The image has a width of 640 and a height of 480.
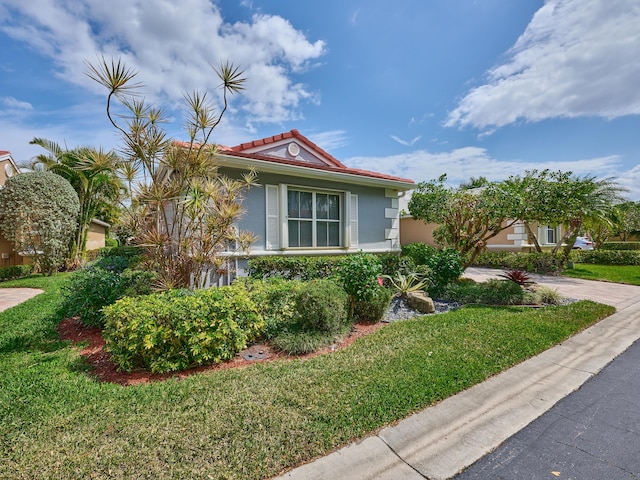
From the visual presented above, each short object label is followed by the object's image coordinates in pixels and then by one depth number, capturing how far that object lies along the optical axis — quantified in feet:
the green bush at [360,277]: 16.70
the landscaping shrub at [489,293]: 23.25
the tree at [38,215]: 34.88
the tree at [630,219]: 77.82
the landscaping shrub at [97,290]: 16.60
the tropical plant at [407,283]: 23.48
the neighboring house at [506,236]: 52.11
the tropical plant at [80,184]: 44.19
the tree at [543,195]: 25.38
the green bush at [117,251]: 44.32
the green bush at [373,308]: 18.22
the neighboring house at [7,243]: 39.93
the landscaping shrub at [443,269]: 25.25
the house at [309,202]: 23.58
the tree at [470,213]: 26.45
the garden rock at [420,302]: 20.99
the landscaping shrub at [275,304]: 15.30
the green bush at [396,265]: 26.07
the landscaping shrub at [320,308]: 14.93
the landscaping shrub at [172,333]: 11.43
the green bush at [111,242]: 75.31
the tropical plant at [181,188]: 15.89
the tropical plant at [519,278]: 24.89
